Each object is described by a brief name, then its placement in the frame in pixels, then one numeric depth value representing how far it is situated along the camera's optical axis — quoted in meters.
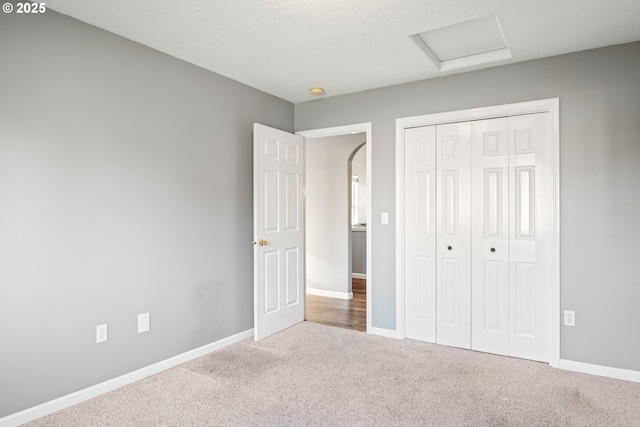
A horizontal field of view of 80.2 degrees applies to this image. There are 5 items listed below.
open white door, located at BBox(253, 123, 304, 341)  3.56
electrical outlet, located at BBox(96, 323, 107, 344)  2.53
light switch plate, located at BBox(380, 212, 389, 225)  3.76
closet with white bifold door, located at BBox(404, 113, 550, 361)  3.12
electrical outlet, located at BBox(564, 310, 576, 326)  2.93
